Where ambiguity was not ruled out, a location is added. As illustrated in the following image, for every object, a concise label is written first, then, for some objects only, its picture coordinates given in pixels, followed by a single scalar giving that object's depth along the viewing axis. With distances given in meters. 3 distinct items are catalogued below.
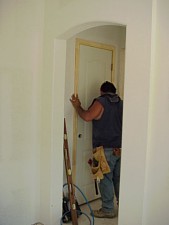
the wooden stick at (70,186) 3.00
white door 3.55
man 3.30
